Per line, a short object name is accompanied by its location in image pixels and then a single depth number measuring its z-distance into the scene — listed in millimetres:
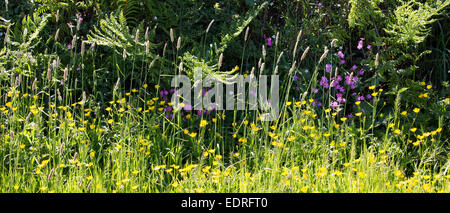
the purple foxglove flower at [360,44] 4200
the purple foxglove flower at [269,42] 4371
